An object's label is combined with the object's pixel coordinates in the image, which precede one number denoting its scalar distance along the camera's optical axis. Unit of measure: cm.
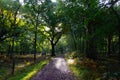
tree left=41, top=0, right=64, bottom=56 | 2477
